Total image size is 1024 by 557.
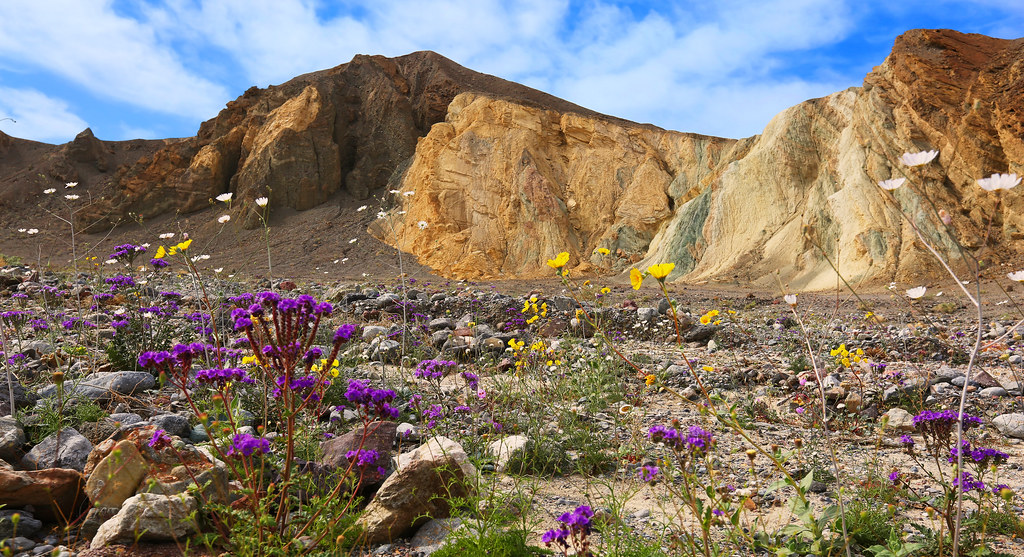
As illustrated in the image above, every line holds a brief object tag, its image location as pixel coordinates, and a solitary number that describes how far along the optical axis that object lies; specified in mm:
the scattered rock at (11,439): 3338
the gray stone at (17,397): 3963
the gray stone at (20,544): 2566
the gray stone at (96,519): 2840
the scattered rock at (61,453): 3283
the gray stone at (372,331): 7576
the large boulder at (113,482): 2889
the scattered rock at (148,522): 2629
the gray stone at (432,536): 2895
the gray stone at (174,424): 3729
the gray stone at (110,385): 4250
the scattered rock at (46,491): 2850
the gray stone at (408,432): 3877
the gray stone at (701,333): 8554
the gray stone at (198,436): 3850
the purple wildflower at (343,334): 2277
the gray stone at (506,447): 3756
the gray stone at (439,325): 8492
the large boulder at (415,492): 3004
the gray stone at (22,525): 2711
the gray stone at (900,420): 4445
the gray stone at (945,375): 5745
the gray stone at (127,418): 3785
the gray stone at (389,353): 6312
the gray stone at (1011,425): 4496
